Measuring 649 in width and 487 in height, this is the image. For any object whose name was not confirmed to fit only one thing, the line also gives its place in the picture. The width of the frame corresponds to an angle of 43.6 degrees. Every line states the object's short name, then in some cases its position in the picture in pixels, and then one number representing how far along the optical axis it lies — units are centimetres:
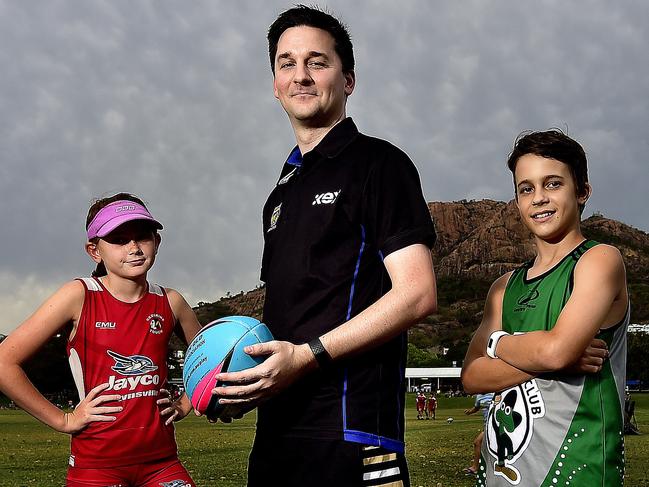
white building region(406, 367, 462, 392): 11712
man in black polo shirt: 304
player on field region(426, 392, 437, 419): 4032
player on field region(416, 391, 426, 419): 4080
